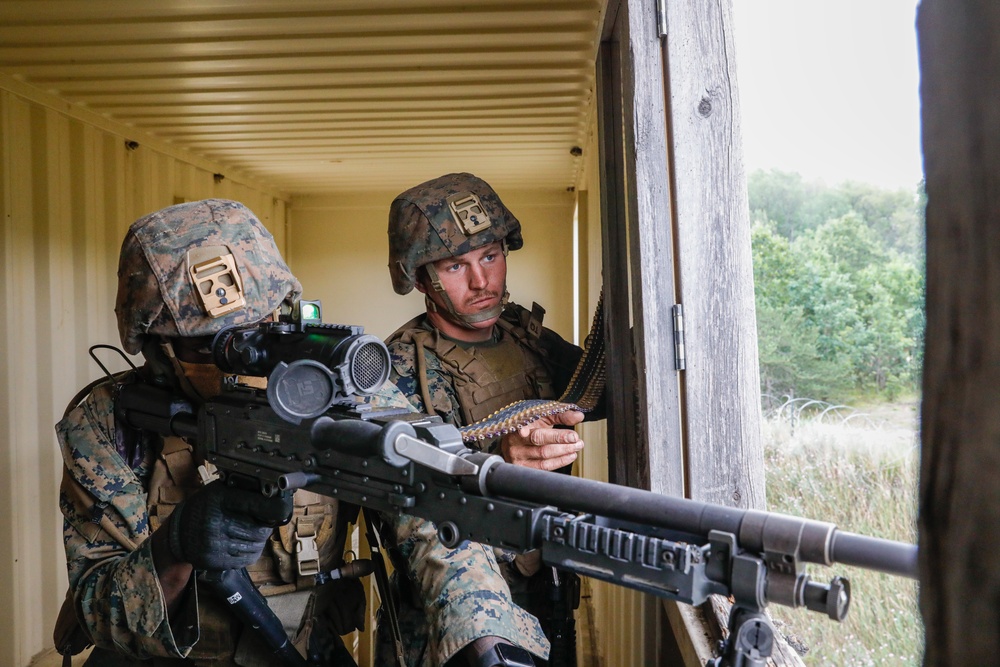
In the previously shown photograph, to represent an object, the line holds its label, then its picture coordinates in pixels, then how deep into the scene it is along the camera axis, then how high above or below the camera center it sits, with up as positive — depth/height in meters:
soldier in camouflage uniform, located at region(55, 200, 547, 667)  1.96 -0.50
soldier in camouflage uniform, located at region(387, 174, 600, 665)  2.92 +0.04
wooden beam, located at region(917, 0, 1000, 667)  0.40 +0.00
